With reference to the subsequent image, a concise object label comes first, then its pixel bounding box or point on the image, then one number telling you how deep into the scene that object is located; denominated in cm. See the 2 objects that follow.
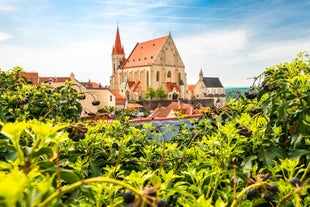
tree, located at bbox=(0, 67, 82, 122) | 340
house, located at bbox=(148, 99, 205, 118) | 2218
